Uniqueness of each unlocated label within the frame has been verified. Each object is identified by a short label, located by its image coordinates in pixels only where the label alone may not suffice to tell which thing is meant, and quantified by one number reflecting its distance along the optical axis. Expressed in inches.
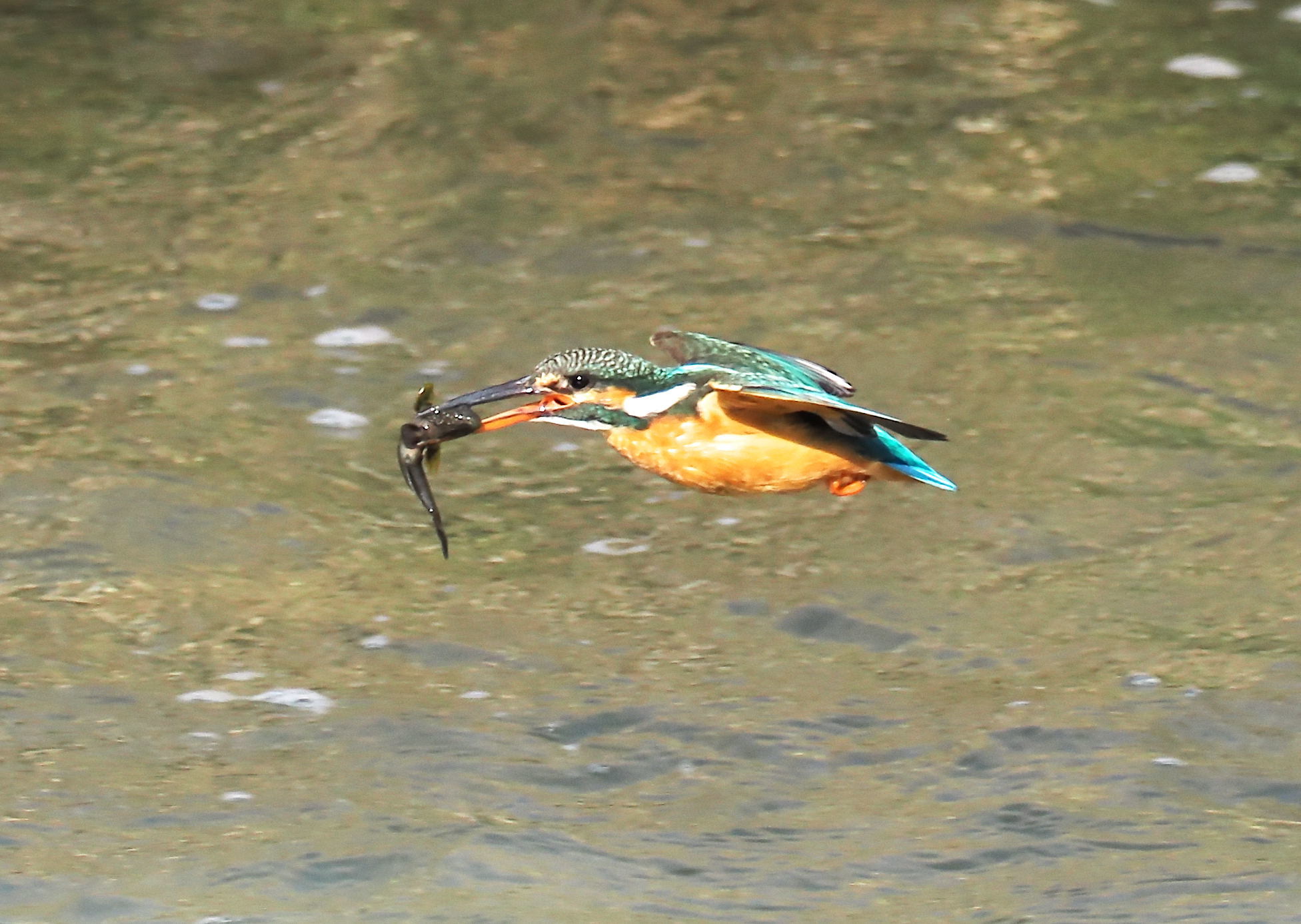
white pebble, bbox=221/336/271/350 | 501.0
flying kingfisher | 317.4
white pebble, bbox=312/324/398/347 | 505.4
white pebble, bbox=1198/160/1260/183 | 567.2
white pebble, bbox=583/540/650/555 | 440.5
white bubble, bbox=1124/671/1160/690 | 390.6
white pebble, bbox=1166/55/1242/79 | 608.1
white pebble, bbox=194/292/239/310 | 514.9
